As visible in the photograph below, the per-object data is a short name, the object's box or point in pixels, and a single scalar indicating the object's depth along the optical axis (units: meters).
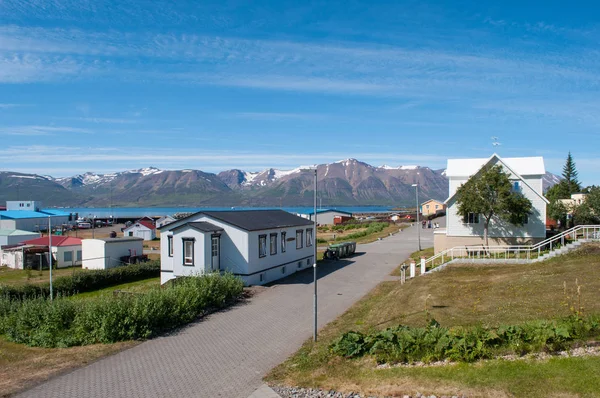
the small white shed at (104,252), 40.69
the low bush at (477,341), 12.05
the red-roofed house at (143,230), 71.00
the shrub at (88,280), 28.56
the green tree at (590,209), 41.78
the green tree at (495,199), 31.66
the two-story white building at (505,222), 33.12
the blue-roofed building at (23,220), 79.06
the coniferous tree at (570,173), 98.82
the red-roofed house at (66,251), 43.59
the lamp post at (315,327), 17.02
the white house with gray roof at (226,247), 28.48
